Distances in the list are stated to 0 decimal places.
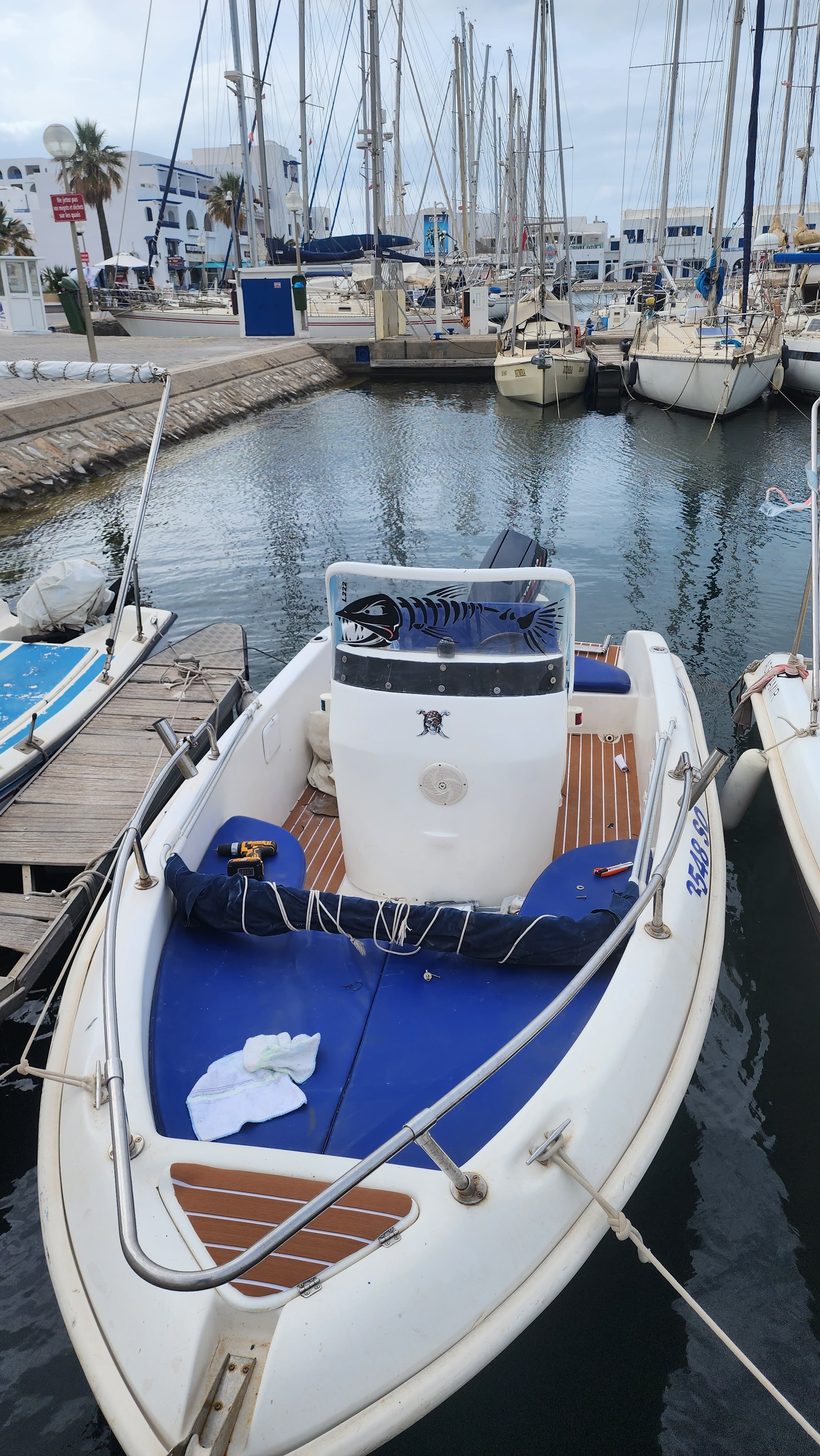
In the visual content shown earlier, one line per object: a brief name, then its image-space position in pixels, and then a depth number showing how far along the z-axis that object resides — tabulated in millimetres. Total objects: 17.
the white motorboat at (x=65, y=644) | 6293
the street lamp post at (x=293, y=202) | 29531
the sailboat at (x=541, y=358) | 23797
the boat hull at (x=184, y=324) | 33562
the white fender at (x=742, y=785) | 5648
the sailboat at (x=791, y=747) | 4523
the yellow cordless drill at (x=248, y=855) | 3855
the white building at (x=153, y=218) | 54344
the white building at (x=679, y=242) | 46781
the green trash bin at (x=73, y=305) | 19016
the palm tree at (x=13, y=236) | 37688
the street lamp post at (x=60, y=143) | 14805
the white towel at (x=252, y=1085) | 2777
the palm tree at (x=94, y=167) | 44625
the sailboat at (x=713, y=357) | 20875
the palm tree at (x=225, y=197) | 51375
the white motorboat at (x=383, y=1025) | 2094
